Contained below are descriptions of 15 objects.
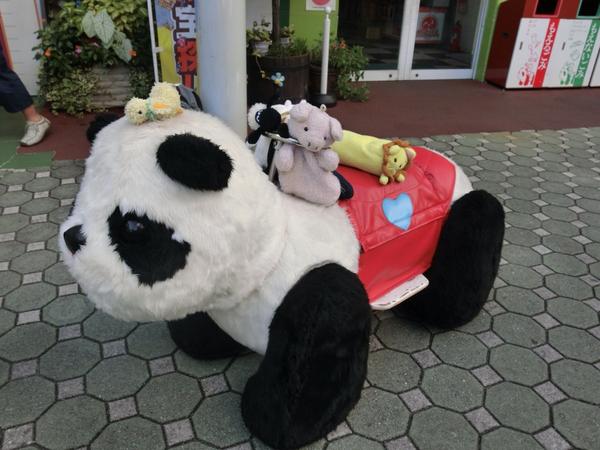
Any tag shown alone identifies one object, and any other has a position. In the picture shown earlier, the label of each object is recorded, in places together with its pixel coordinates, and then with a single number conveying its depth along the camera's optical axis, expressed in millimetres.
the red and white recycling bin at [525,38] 8250
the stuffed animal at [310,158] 2219
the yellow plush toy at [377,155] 2648
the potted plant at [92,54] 6293
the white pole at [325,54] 3561
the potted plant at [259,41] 7055
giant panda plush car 1796
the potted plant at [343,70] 7566
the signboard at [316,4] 8062
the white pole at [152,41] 5858
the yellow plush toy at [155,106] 1918
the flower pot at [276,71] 6912
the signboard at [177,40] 5832
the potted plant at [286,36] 7438
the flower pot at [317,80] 7543
